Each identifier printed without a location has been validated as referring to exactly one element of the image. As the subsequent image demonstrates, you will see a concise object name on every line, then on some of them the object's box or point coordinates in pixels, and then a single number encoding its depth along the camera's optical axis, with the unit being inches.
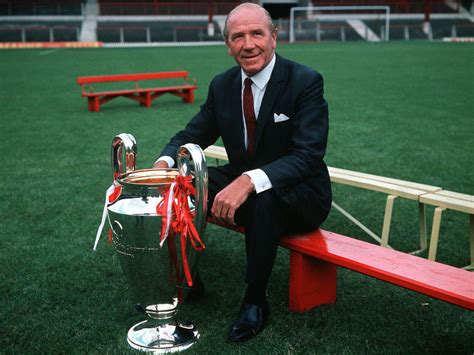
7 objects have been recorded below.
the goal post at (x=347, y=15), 1722.7
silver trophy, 101.2
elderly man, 111.7
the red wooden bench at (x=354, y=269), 97.5
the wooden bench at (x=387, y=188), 152.3
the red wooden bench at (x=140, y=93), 440.8
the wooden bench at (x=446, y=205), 139.7
